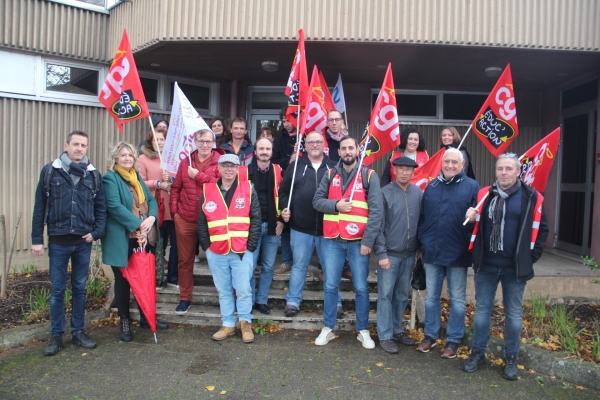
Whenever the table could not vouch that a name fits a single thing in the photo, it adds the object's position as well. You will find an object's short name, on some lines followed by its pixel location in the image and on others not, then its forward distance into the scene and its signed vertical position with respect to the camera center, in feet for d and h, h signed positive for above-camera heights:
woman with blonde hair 16.76 -1.49
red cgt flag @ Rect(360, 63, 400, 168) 17.97 +2.12
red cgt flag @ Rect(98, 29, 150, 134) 19.65 +3.44
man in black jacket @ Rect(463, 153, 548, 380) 14.33 -1.79
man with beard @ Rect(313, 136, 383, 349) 16.35 -1.49
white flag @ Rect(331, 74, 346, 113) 25.53 +4.39
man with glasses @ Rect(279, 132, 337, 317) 17.94 -1.03
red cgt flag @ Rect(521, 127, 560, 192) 18.40 +1.00
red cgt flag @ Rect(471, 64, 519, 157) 19.76 +2.79
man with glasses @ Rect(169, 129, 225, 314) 18.65 -0.79
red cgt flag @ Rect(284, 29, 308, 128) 20.35 +4.06
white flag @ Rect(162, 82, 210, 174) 20.20 +1.74
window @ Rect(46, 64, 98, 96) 26.27 +5.21
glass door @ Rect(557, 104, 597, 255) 26.94 +0.47
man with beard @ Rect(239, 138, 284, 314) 18.58 -0.98
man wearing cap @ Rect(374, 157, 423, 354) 16.35 -2.05
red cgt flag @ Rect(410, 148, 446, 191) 20.42 +0.49
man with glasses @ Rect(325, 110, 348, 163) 20.47 +2.11
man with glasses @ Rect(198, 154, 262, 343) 17.07 -2.09
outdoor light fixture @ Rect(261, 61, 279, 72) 26.08 +6.20
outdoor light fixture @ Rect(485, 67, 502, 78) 26.37 +6.34
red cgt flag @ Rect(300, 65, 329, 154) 20.11 +2.92
